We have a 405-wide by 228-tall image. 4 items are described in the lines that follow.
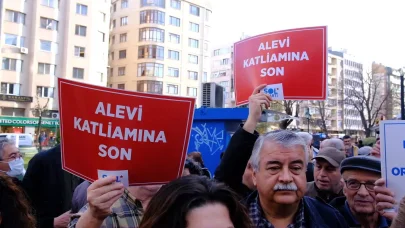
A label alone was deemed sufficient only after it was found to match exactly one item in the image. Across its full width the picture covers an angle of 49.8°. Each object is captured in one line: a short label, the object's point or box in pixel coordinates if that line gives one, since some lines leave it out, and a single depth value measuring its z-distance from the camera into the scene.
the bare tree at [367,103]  39.16
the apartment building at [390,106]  43.72
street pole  16.15
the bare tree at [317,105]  61.21
